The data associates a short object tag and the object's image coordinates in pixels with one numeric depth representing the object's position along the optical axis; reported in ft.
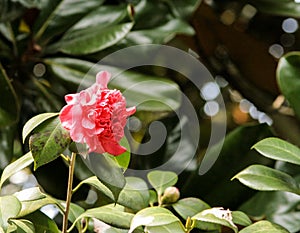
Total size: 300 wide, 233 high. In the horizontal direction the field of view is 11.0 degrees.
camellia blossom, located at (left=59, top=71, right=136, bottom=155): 5.25
